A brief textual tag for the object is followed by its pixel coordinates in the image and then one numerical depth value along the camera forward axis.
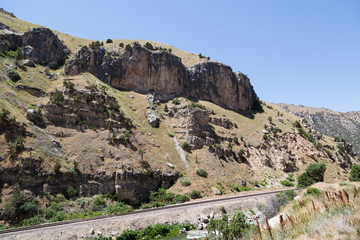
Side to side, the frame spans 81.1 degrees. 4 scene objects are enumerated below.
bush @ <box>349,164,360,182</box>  36.22
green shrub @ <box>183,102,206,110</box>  55.05
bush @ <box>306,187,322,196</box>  23.09
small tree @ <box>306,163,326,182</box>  37.06
